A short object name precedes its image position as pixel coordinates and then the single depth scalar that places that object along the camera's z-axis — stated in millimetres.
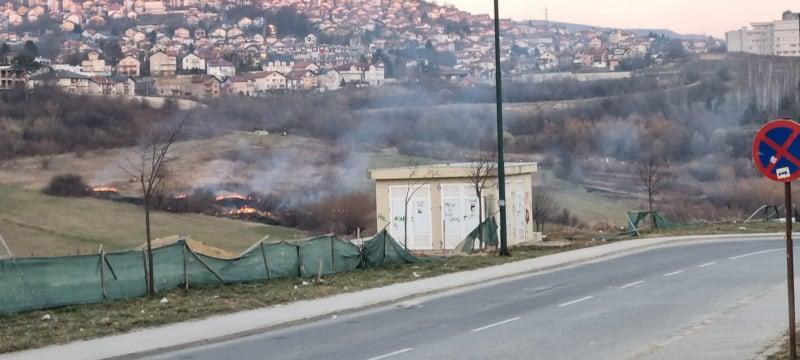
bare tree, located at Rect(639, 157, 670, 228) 55912
